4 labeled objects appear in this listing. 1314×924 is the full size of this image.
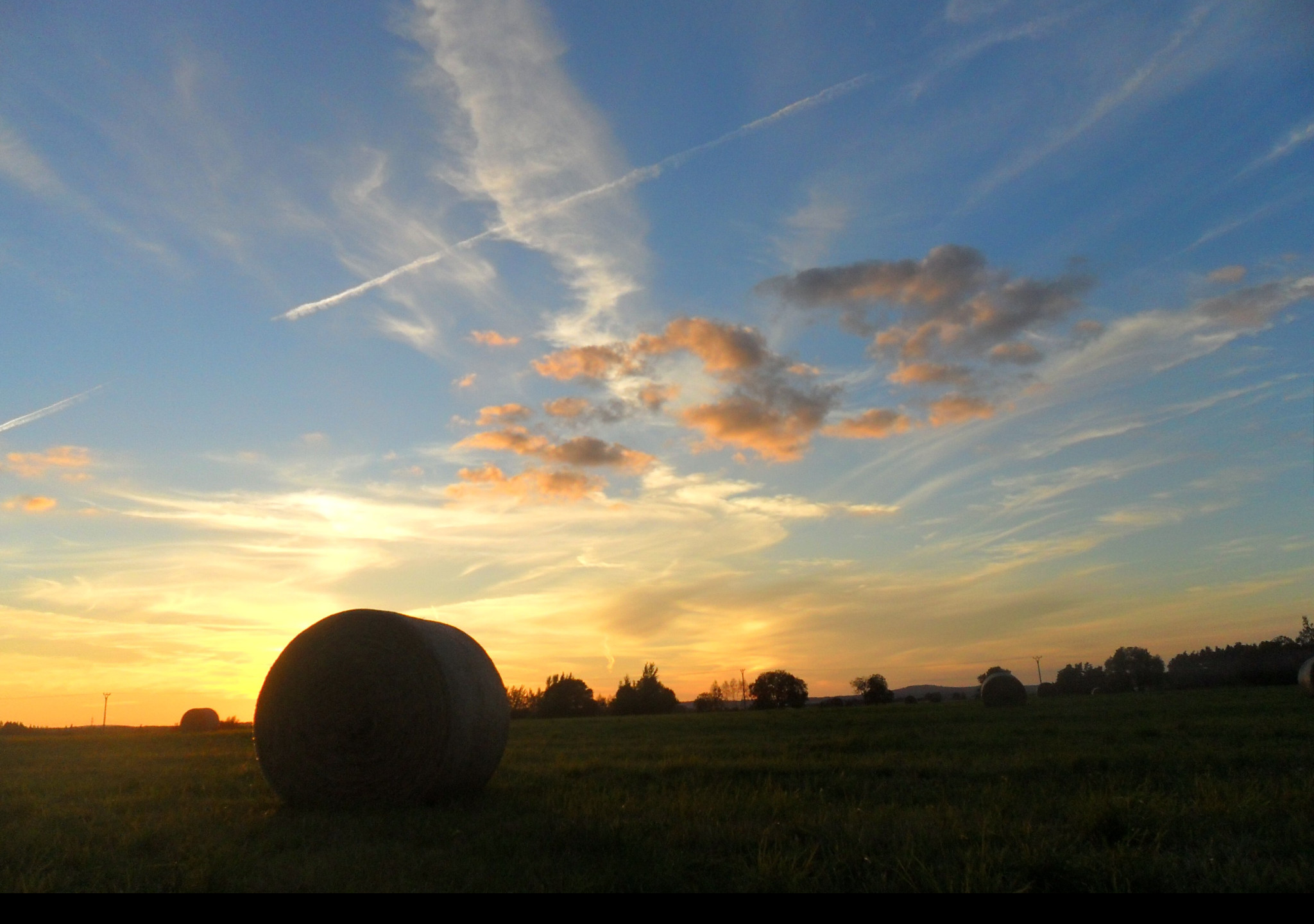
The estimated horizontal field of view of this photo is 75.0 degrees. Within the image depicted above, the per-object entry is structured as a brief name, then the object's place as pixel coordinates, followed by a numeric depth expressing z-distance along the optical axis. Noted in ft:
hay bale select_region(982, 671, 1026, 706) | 115.96
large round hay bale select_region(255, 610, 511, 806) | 33.83
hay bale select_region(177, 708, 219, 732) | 132.46
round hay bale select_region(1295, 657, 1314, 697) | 99.93
